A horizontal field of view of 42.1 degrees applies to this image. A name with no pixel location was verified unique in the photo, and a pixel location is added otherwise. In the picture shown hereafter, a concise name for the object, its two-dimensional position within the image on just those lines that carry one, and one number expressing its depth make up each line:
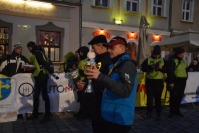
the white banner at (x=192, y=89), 9.18
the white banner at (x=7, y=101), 6.44
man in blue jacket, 2.58
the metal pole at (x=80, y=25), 15.32
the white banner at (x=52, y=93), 6.78
